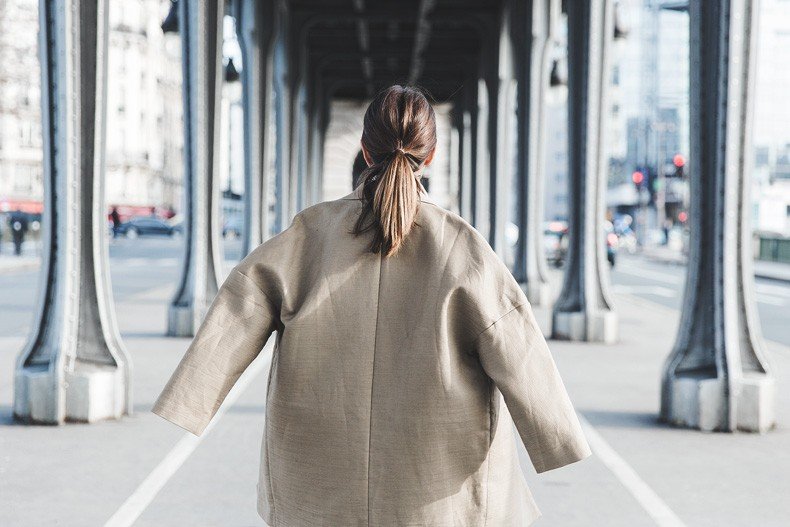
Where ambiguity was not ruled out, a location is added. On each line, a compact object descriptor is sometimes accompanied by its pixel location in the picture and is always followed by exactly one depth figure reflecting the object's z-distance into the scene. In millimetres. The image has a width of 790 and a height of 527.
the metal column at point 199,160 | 12055
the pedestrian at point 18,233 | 35562
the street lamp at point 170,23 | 14648
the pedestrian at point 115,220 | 55375
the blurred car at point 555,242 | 34406
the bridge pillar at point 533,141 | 17062
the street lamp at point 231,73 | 17875
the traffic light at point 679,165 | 33344
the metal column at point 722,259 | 6910
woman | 2502
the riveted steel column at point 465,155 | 37594
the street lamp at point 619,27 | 15405
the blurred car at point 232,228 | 71562
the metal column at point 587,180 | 12070
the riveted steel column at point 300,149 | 28623
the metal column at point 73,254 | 6938
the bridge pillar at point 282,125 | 23844
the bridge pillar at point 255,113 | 17250
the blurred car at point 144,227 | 62562
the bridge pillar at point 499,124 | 20969
